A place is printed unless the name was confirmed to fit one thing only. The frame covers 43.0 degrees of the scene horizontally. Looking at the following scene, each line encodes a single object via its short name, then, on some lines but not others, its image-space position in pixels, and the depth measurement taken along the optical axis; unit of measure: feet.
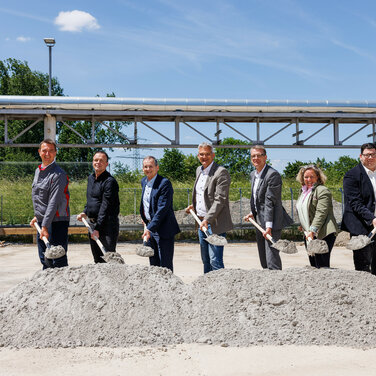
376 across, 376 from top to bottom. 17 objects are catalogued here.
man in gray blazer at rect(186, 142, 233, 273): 17.49
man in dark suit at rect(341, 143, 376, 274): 16.85
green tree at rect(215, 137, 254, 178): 174.60
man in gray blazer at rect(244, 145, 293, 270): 17.21
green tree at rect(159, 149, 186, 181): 143.02
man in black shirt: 17.54
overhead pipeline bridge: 44.16
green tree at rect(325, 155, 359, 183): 180.89
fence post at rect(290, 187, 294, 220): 52.54
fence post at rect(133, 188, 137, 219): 49.55
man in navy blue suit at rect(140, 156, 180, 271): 17.26
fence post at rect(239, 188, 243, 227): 48.91
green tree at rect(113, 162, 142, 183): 60.49
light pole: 73.61
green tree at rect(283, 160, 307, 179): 130.21
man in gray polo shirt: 16.88
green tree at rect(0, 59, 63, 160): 125.70
